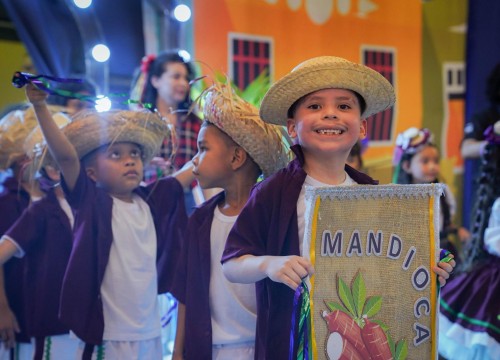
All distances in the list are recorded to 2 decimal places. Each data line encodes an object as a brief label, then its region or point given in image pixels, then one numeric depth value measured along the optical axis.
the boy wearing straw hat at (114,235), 2.52
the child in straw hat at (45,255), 2.82
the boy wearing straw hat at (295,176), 1.88
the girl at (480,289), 3.10
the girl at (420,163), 4.39
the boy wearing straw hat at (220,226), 2.24
